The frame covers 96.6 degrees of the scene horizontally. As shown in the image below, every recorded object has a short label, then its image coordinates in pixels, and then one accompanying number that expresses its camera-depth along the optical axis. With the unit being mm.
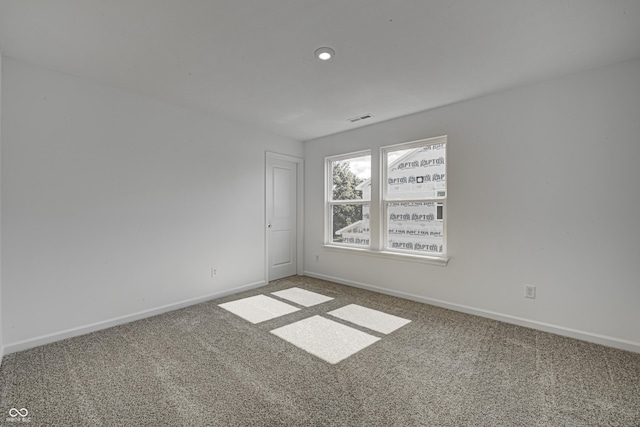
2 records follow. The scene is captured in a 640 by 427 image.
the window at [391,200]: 3559
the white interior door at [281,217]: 4559
